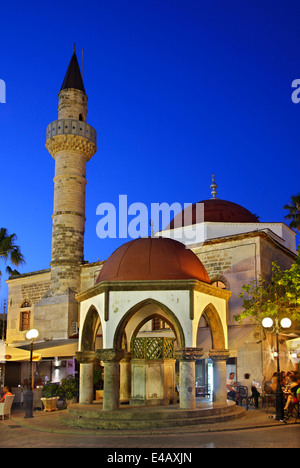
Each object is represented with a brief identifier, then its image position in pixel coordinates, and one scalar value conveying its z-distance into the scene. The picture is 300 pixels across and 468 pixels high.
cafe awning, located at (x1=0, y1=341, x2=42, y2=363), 14.95
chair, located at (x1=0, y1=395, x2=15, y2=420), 12.96
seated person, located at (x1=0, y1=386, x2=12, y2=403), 13.78
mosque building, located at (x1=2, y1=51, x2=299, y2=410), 11.60
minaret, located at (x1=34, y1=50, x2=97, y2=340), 23.02
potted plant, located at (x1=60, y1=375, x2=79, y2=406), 15.39
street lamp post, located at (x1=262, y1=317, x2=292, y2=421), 11.54
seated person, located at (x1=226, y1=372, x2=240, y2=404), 14.68
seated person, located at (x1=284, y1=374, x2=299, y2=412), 12.05
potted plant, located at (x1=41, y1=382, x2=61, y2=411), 14.84
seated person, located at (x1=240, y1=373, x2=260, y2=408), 16.39
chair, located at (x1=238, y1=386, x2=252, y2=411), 14.72
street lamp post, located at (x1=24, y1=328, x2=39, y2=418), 13.10
